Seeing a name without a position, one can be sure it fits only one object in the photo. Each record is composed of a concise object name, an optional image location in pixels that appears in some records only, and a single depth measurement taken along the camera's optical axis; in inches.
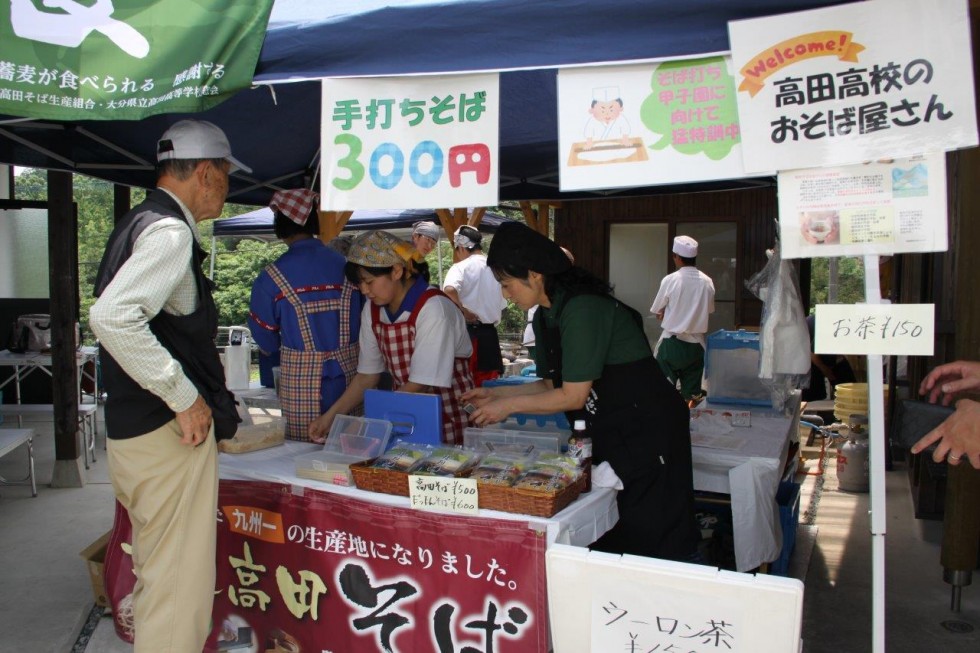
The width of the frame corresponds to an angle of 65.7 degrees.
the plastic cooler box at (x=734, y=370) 164.4
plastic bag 144.6
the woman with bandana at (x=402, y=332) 118.7
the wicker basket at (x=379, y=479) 95.0
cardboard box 132.8
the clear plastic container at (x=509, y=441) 105.9
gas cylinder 208.4
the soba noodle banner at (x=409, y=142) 90.4
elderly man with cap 81.7
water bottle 95.6
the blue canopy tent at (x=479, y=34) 80.9
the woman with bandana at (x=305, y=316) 129.4
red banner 87.4
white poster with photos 74.2
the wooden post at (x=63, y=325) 205.8
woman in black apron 98.7
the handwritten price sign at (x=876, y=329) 73.2
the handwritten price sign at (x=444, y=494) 89.2
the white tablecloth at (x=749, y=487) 115.1
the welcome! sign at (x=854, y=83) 72.6
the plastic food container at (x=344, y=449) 101.9
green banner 89.7
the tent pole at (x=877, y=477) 78.3
